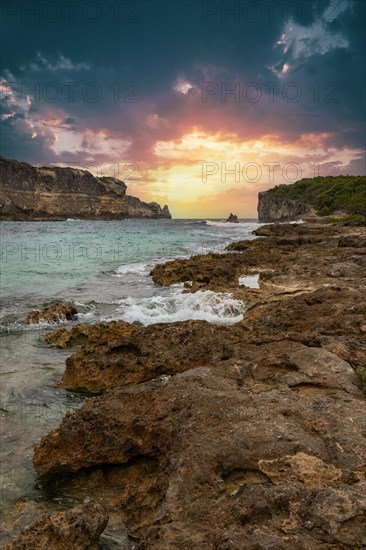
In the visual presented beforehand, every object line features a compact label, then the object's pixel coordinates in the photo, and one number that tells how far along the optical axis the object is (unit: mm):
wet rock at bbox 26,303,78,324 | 12109
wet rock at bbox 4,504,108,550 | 3211
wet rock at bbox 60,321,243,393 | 6754
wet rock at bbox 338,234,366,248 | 22609
